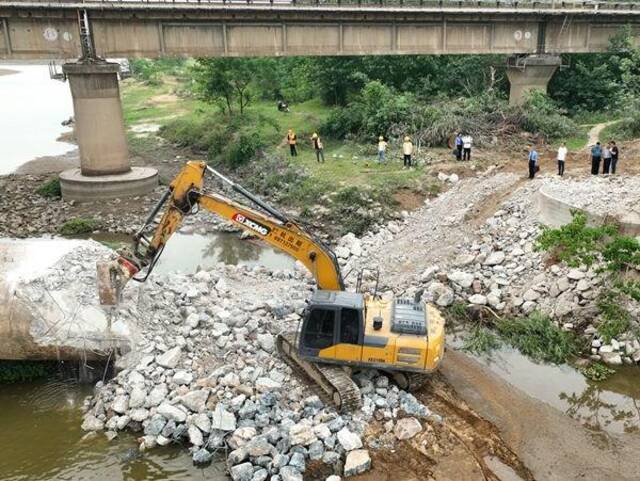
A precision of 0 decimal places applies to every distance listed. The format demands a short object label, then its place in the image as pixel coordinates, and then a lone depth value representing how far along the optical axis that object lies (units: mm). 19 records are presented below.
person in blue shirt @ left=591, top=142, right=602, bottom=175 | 21312
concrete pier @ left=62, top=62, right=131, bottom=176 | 26797
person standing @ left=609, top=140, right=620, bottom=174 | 21269
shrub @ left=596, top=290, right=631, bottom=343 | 14414
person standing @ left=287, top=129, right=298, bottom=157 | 29641
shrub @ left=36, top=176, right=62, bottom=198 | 29172
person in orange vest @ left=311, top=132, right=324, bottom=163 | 28500
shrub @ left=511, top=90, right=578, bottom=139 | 30531
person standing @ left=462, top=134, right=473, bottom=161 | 26391
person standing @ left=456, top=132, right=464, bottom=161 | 26531
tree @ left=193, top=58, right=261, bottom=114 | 37000
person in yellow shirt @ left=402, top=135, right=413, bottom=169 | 26156
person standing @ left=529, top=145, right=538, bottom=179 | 22353
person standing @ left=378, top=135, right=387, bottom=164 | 26906
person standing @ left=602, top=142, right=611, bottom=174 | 21281
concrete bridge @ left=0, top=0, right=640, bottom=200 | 26281
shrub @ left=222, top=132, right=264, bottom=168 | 31984
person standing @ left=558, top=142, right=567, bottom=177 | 22077
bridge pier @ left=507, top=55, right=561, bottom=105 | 34328
